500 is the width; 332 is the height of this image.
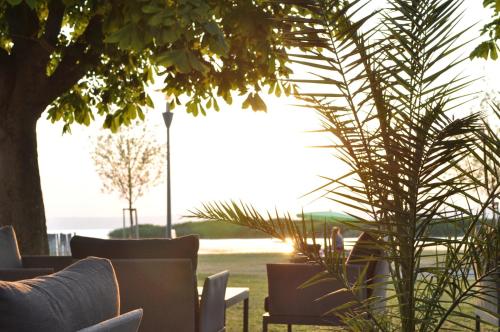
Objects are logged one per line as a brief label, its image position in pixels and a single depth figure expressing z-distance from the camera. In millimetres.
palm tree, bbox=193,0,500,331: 4316
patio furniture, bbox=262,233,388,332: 7172
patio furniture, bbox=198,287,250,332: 7128
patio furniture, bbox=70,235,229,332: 5629
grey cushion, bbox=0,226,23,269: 6754
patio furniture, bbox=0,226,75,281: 5875
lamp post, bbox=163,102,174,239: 15648
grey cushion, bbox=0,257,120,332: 2457
